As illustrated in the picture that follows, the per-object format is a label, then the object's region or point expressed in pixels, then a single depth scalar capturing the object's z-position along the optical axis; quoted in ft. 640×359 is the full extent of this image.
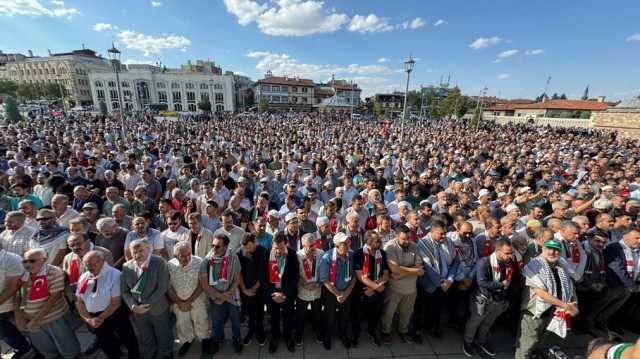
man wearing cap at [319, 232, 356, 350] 11.16
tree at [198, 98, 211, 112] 173.88
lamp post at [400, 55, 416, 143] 40.77
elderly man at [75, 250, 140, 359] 9.41
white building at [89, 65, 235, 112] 181.57
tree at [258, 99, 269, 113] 167.67
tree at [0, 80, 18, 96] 159.12
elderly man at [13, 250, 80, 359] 9.18
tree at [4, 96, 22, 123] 74.70
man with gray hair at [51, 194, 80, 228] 13.93
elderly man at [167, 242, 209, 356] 10.48
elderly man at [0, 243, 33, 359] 8.98
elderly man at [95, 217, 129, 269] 11.78
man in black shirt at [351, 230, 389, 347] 11.08
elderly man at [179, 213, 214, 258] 12.83
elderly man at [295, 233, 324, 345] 11.37
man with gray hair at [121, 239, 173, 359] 9.70
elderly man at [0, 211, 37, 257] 11.25
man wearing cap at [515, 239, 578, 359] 9.64
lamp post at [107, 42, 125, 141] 33.85
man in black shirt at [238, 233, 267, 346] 11.13
